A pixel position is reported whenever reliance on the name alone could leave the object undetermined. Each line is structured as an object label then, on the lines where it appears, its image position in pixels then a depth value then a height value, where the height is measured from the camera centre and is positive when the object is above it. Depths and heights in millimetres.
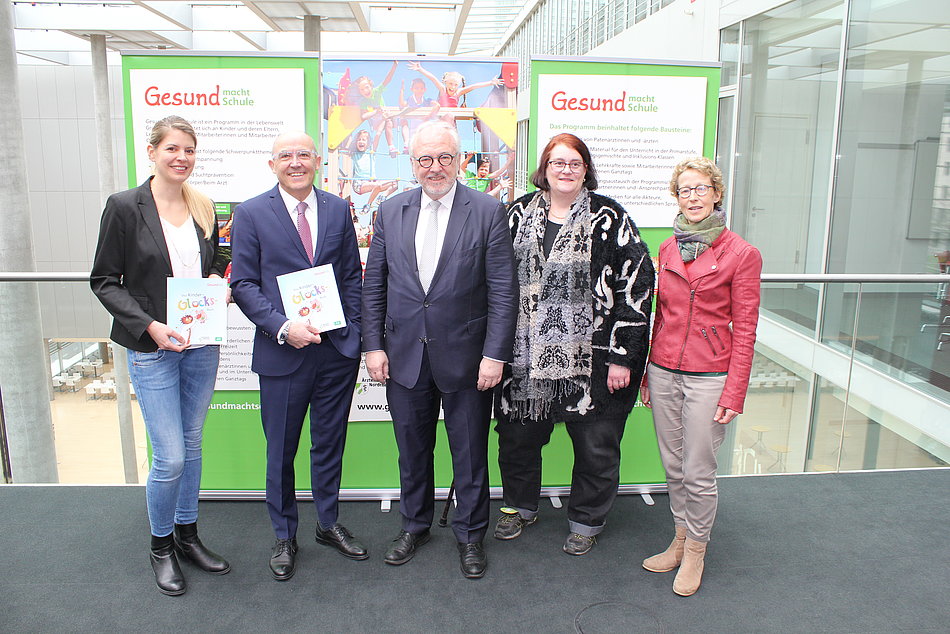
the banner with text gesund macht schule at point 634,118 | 3027 +382
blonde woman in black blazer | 2229 -359
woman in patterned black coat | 2492 -404
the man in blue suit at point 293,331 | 2350 -493
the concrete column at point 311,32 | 8633 +2160
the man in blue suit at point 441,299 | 2383 -377
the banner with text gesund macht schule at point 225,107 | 2955 +388
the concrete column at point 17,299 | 5457 -881
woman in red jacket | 2312 -488
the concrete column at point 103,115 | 12195 +1537
